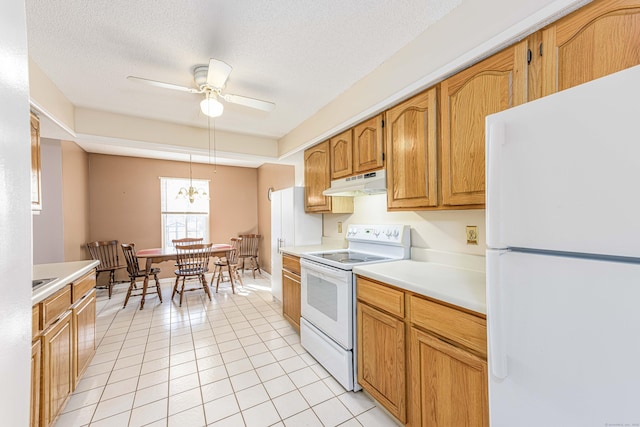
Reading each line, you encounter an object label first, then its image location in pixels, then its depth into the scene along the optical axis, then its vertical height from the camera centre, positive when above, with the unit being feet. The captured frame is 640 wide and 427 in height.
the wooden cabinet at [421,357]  3.65 -2.52
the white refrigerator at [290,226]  10.87 -0.60
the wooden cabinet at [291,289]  8.68 -2.75
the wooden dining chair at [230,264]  14.05 -2.92
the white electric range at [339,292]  6.04 -2.12
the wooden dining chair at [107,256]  13.75 -2.32
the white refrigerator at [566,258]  2.08 -0.46
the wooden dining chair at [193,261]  12.66 -2.43
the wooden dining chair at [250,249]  17.46 -2.52
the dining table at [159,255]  12.29 -2.07
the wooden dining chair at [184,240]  13.75 -1.43
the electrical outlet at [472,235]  5.56 -0.53
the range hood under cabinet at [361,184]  6.62 +0.80
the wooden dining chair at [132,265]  12.21 -2.45
